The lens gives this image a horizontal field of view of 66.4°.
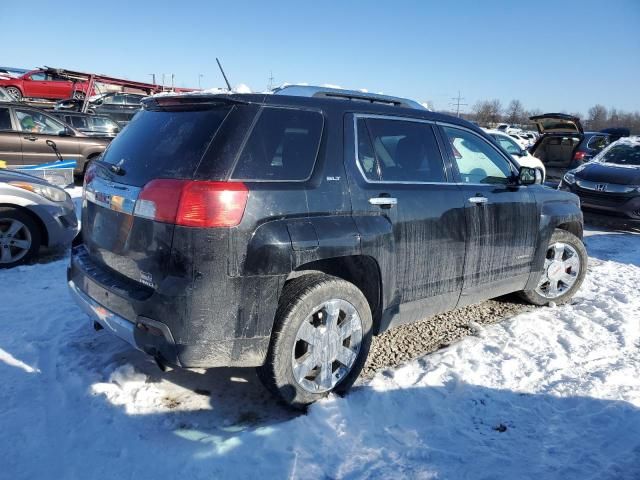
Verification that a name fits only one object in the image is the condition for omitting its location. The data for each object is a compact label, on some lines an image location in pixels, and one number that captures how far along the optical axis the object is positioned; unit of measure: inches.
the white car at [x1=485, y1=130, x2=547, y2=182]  460.8
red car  850.8
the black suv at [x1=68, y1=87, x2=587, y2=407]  99.7
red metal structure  553.1
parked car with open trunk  473.7
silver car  206.2
